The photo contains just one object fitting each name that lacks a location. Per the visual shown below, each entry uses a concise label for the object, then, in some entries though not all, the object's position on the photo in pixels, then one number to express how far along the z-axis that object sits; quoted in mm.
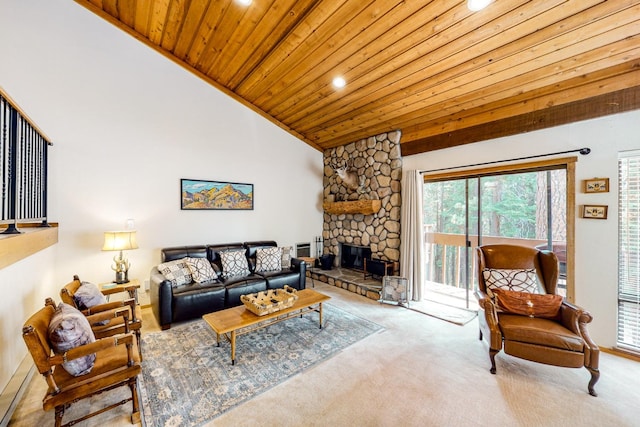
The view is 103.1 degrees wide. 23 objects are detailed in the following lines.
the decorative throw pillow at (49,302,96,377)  1568
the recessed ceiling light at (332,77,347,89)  3663
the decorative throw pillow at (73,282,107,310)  2261
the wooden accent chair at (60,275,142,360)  2160
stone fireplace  4703
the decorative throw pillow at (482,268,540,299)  2789
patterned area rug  1972
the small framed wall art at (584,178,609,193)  2725
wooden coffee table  2488
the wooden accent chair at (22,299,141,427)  1485
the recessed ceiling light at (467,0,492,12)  2204
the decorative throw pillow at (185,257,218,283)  3701
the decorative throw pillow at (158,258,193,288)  3499
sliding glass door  3203
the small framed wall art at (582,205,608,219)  2730
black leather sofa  3211
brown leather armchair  2154
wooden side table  3056
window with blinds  2623
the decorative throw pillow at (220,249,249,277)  4098
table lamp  3291
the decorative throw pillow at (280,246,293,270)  4572
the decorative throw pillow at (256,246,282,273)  4375
